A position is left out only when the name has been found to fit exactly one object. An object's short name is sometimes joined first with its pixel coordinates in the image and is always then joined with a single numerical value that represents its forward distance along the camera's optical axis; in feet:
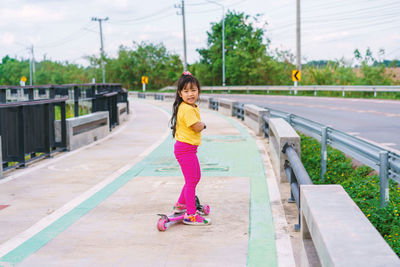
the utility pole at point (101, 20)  265.30
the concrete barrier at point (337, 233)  8.09
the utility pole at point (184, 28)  174.18
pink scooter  17.65
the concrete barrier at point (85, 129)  38.68
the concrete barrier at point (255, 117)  47.75
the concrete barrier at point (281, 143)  24.39
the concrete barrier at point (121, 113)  64.48
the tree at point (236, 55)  213.66
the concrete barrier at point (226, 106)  75.65
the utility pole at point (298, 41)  130.62
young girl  17.60
